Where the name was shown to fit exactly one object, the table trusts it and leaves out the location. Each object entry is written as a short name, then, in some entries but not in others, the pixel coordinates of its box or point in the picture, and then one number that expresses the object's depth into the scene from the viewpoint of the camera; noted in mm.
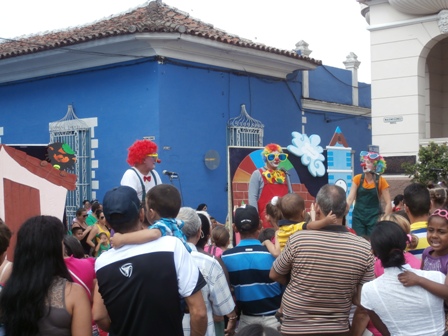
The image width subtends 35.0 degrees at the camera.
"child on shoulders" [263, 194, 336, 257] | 5312
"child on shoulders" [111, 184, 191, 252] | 4082
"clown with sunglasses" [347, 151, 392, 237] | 9023
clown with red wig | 7250
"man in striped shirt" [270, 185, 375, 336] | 4371
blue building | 14250
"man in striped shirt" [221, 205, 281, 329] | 5059
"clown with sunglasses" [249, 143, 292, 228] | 8562
